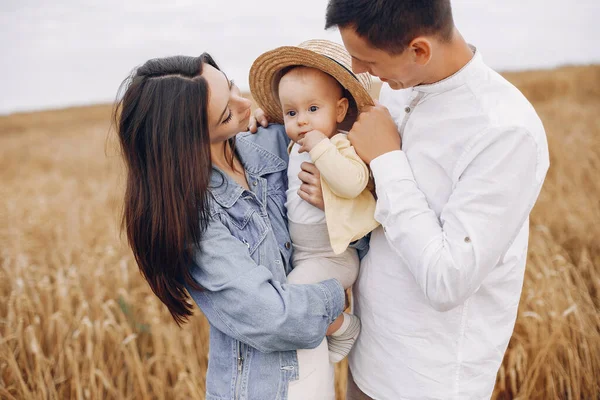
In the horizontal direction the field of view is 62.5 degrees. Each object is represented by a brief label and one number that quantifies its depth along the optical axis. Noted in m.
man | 1.09
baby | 1.40
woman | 1.32
